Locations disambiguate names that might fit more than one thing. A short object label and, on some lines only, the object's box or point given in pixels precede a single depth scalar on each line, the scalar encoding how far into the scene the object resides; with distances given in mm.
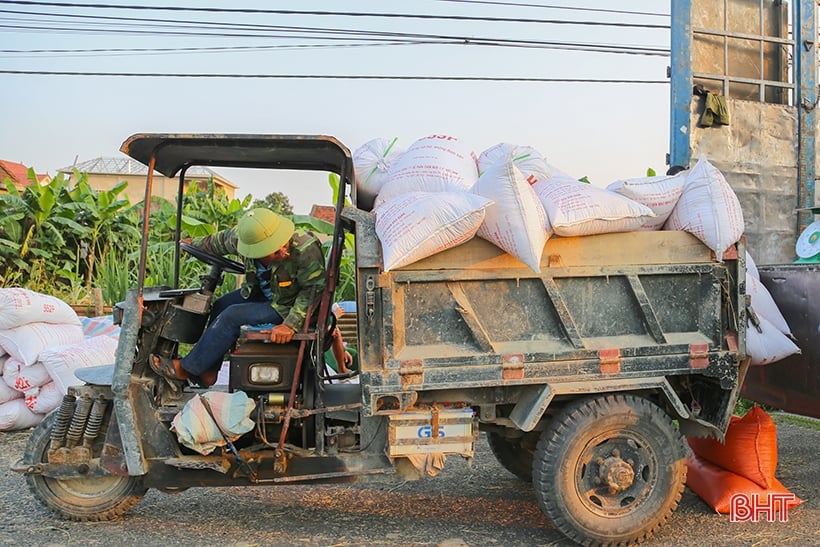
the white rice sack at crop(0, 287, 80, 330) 6703
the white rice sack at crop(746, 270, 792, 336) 4887
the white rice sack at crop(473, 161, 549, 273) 3779
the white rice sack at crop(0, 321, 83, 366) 6637
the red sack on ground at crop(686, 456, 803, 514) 4500
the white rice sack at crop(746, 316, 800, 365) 4559
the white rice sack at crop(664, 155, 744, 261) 4102
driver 4176
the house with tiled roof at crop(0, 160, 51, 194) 29328
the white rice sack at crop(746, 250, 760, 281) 5066
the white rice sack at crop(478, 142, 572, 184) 4395
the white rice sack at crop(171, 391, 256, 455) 3979
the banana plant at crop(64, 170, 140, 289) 12914
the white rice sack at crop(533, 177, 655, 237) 3895
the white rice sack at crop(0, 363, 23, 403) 6750
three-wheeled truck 3883
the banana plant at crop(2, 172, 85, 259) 12375
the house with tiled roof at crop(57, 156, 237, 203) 28816
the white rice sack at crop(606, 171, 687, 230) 4250
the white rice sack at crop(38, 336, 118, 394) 6535
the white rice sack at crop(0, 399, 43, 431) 6707
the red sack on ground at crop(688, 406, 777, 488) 4578
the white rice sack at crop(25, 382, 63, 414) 6691
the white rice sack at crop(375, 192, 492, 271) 3672
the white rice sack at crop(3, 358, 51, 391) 6668
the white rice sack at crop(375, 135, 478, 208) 4223
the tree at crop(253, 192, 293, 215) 36772
